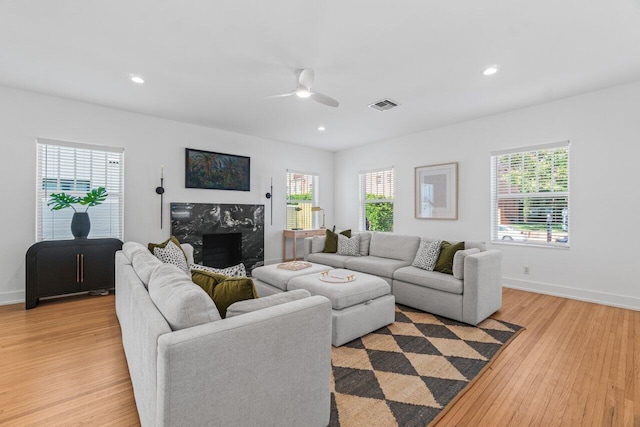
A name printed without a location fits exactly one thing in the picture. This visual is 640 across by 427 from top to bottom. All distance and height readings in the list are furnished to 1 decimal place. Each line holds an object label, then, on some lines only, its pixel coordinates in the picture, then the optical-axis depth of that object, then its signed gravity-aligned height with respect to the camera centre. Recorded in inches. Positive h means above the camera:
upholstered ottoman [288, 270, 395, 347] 99.8 -33.6
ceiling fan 116.3 +53.0
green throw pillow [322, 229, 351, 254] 196.7 -19.8
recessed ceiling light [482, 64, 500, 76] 116.4 +59.5
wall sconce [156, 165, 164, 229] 182.0 +18.4
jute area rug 67.9 -45.8
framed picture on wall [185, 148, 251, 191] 193.0 +29.6
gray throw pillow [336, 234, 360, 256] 188.9 -21.3
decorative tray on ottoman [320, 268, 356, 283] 116.3 -26.7
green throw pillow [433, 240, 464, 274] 132.0 -20.5
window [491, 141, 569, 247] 156.0 +10.9
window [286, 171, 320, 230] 248.8 +11.9
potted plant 146.3 +3.5
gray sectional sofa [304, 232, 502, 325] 116.4 -30.6
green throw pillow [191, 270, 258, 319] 60.4 -16.7
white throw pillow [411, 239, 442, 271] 140.1 -20.7
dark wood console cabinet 135.0 -27.2
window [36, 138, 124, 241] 149.6 +16.7
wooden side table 230.4 -18.4
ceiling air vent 154.3 +59.9
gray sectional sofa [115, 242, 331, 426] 42.9 -24.8
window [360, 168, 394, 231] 239.1 +11.5
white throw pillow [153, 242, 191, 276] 123.0 -18.7
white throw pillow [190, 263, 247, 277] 117.5 -24.2
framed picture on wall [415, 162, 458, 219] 196.2 +15.9
